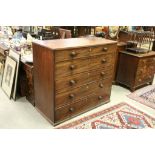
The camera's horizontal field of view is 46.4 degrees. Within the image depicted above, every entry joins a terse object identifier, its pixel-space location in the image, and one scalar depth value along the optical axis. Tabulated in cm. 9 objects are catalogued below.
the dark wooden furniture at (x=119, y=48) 322
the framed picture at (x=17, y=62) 264
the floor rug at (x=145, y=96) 287
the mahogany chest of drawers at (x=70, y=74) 198
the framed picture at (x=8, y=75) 274
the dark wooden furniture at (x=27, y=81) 249
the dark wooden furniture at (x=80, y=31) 448
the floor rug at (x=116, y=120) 225
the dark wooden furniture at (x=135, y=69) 303
